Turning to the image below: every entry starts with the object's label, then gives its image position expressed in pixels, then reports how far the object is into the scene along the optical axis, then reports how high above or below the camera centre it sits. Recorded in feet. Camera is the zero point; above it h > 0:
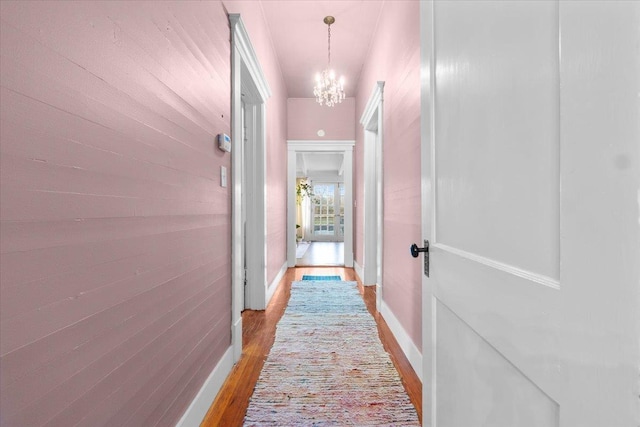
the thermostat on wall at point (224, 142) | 6.07 +1.27
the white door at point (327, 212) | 37.40 +0.07
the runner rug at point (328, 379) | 5.31 -3.11
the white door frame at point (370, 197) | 13.66 +0.61
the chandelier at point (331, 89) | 12.30 +4.54
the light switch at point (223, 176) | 6.22 +0.66
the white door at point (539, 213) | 1.44 +0.00
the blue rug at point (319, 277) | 15.60 -2.96
